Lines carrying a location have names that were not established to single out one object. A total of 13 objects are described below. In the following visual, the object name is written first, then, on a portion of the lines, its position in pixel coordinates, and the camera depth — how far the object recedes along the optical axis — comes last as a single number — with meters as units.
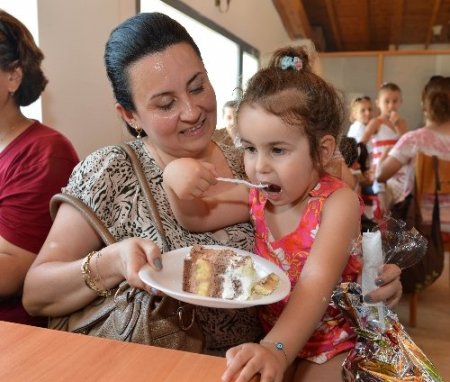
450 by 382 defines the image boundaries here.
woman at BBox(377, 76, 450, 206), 3.22
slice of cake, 0.87
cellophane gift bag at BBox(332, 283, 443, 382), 0.89
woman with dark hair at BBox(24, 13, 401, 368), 1.08
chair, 2.86
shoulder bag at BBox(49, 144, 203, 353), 0.91
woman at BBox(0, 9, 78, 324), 1.29
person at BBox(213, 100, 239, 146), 1.92
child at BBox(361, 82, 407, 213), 4.50
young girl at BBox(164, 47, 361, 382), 1.02
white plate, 0.74
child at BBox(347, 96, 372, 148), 5.17
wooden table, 0.63
